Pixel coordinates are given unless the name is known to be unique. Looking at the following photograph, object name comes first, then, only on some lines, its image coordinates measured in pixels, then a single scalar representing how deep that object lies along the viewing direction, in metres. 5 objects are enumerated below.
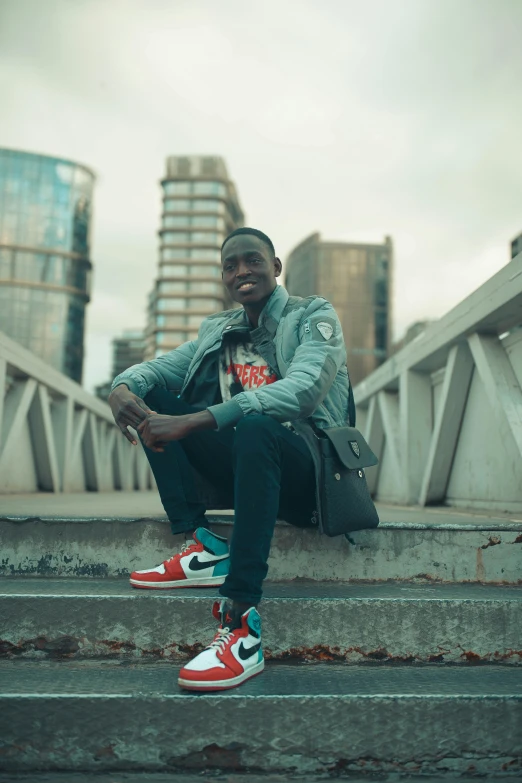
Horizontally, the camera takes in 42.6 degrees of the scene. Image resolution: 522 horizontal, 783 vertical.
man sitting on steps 1.82
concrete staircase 1.55
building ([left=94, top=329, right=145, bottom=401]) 128.88
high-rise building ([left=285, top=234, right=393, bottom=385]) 95.44
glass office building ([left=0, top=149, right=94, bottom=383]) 81.94
